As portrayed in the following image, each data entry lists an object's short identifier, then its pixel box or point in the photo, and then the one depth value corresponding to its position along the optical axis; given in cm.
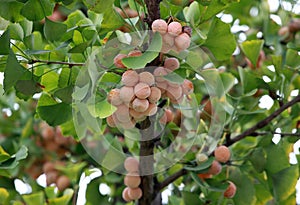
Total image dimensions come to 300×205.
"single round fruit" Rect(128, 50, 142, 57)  131
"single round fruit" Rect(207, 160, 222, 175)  166
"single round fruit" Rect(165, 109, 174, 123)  155
